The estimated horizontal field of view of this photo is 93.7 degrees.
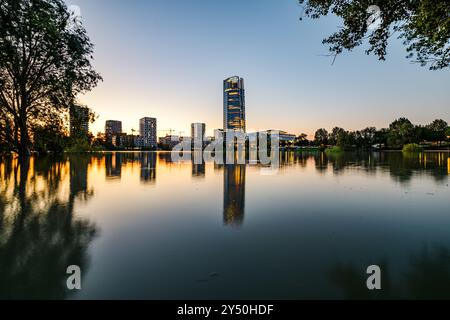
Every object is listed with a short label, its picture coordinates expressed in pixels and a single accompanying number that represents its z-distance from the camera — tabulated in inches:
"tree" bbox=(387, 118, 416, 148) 3934.5
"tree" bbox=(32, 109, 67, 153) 985.5
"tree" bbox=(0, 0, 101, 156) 754.2
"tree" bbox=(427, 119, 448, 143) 4387.3
